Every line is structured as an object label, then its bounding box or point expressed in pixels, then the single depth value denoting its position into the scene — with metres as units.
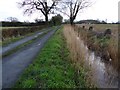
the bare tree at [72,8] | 22.17
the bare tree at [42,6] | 20.46
